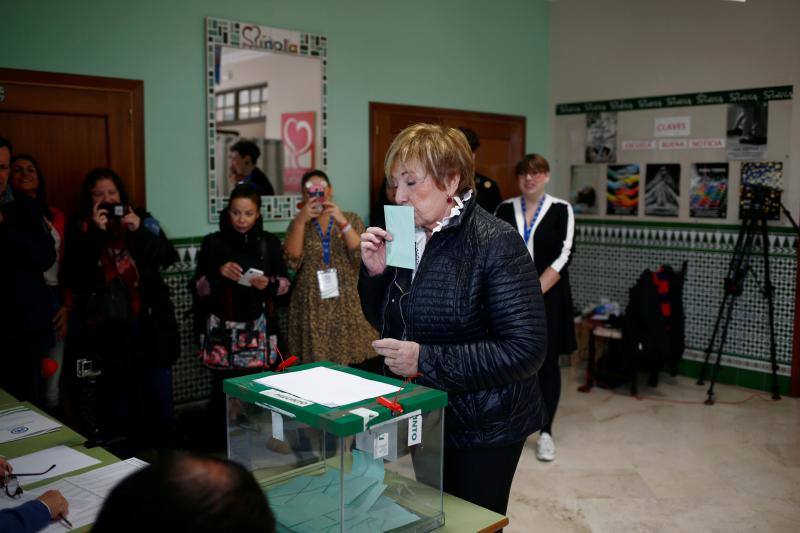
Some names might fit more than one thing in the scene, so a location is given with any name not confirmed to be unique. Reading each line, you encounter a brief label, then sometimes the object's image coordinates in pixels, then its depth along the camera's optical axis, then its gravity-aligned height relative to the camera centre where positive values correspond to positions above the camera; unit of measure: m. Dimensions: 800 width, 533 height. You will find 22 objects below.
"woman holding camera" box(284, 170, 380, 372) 4.32 -0.48
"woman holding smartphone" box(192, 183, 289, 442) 3.98 -0.45
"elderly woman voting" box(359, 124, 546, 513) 1.89 -0.28
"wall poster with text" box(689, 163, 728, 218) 5.82 +0.15
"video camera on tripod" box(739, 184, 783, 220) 5.45 +0.05
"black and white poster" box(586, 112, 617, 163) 6.46 +0.64
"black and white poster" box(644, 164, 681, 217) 6.09 +0.16
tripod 5.42 -0.44
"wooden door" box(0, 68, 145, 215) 3.81 +0.44
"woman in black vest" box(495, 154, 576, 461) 4.27 -0.24
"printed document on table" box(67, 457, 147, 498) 1.85 -0.71
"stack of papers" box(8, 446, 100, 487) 1.97 -0.71
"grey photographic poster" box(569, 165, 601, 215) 6.61 +0.18
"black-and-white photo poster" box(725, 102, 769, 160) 5.60 +0.62
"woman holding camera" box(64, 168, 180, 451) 3.62 -0.46
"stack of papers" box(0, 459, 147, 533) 1.71 -0.71
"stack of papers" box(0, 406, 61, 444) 2.23 -0.69
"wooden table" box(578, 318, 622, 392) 5.67 -0.98
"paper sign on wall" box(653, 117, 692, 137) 6.00 +0.69
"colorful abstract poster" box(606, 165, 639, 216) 6.35 +0.17
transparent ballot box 1.56 -0.55
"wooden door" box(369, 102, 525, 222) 5.42 +0.61
